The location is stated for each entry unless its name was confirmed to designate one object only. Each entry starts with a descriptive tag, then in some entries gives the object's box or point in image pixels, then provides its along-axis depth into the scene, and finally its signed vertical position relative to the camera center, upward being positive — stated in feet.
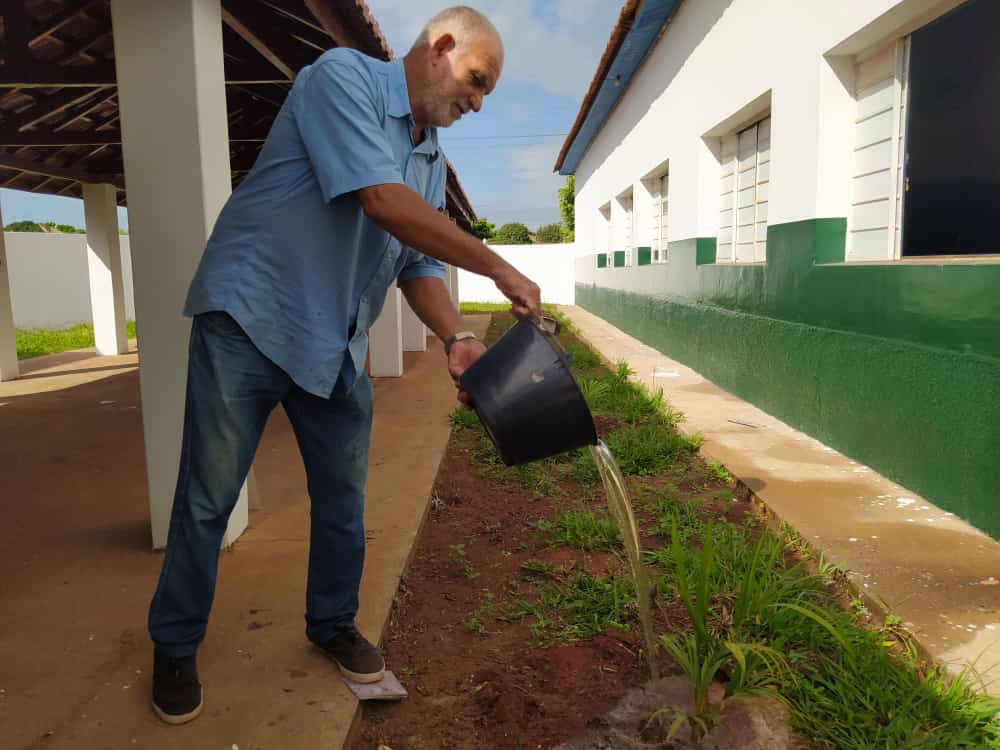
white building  10.75 +1.14
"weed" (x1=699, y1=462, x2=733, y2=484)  13.00 -3.38
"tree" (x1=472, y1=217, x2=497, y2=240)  115.03 +7.79
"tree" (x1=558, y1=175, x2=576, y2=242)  119.44 +11.34
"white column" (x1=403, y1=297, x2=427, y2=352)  32.30 -2.28
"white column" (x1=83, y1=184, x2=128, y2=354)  32.01 +0.78
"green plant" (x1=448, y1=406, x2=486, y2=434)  17.30 -3.20
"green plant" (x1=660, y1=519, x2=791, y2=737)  6.05 -3.15
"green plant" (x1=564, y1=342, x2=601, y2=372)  26.61 -2.93
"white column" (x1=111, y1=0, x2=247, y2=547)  8.94 +1.36
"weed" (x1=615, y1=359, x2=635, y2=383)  21.34 -2.69
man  5.56 +0.11
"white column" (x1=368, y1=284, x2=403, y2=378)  24.43 -2.08
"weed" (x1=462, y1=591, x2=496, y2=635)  8.19 -3.70
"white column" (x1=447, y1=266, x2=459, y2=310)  40.27 -0.05
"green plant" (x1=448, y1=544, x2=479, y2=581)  9.66 -3.65
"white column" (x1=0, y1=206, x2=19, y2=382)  25.66 -1.57
